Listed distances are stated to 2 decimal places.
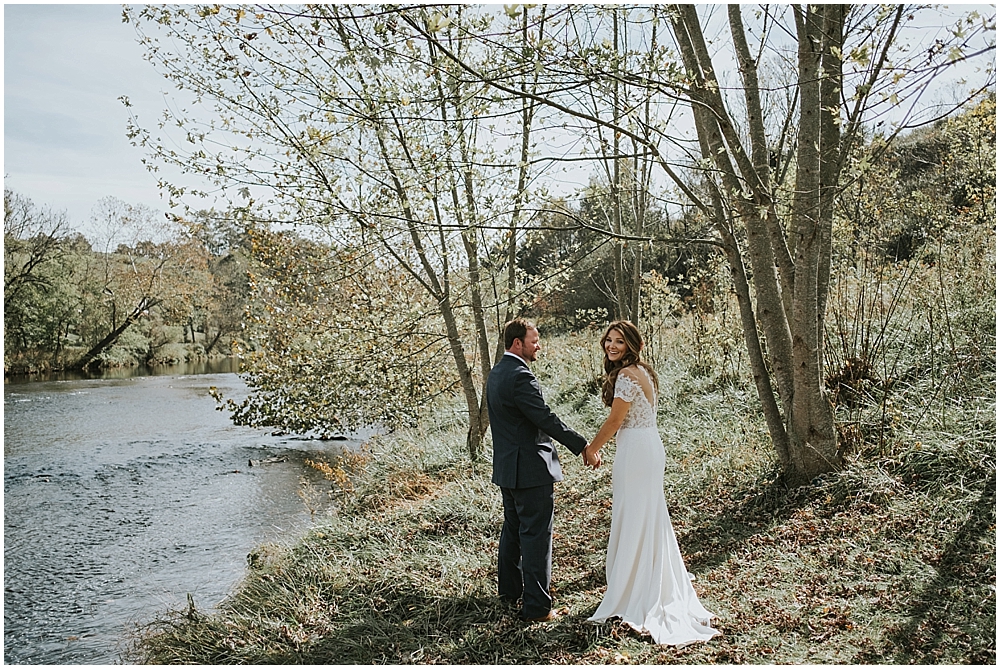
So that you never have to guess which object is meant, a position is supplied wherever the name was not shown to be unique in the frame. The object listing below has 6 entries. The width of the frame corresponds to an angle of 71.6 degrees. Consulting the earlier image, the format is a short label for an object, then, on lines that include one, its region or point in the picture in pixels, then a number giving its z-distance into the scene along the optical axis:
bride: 4.32
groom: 4.46
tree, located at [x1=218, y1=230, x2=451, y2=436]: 7.90
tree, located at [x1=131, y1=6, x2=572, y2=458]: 6.76
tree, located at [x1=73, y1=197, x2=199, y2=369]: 27.48
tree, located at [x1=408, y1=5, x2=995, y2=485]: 5.55
